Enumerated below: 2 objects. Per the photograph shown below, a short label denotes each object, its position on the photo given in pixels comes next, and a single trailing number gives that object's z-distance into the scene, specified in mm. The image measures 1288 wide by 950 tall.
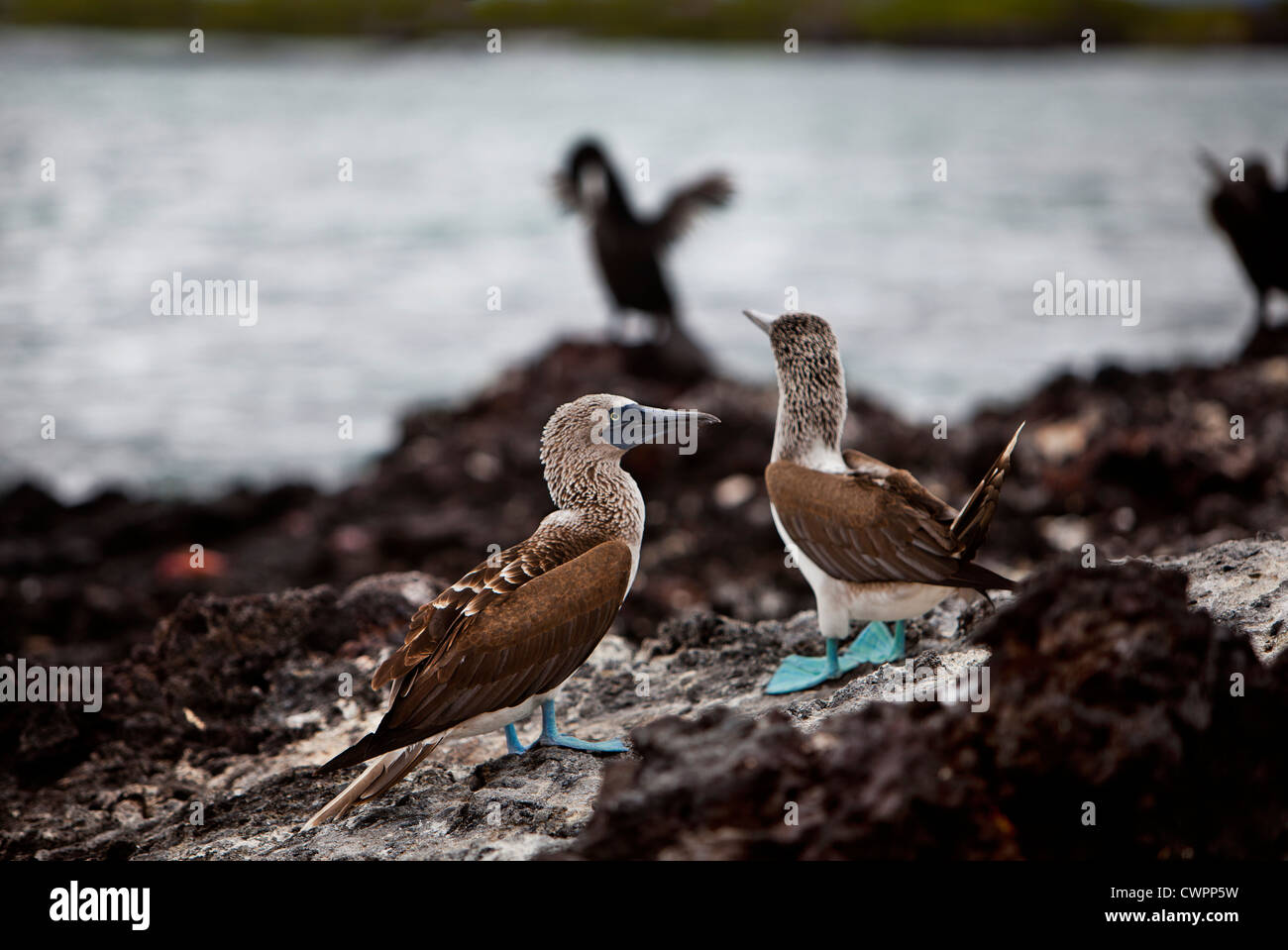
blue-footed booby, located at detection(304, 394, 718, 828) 4281
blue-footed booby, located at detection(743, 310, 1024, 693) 4824
